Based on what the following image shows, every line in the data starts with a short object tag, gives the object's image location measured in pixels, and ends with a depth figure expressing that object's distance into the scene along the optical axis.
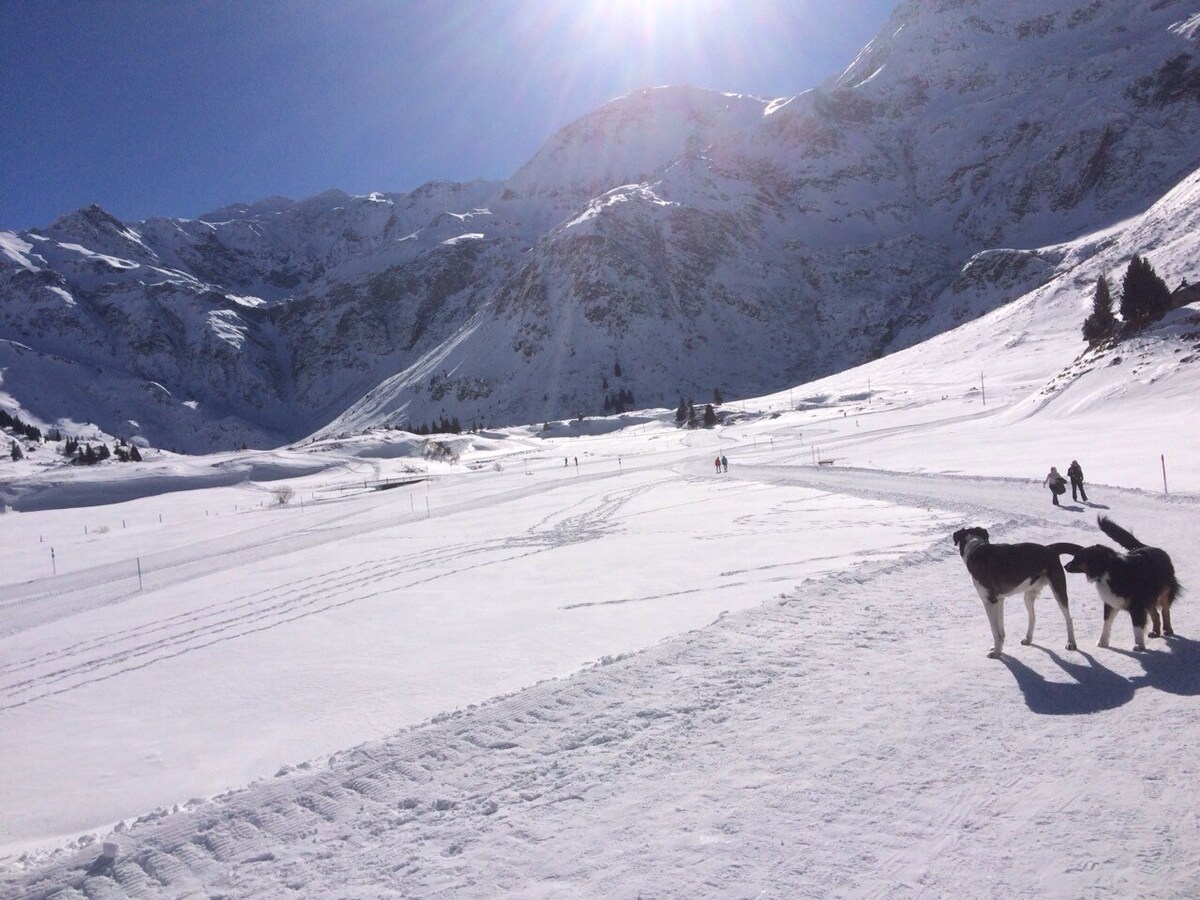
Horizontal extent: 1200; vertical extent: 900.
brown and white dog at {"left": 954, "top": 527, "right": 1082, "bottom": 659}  7.08
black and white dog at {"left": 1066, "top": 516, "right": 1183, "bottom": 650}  6.74
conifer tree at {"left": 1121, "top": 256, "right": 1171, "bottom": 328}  46.84
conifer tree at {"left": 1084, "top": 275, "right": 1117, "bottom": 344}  55.97
